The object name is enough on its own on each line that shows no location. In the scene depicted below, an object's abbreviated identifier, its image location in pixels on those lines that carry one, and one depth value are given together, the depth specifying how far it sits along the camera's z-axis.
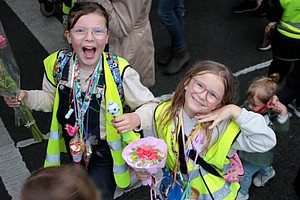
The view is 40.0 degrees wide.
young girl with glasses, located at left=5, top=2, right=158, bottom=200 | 2.40
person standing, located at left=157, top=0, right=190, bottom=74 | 4.45
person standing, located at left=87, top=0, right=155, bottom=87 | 3.03
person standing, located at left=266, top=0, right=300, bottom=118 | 3.54
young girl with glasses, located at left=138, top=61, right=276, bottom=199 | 2.24
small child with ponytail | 2.96
